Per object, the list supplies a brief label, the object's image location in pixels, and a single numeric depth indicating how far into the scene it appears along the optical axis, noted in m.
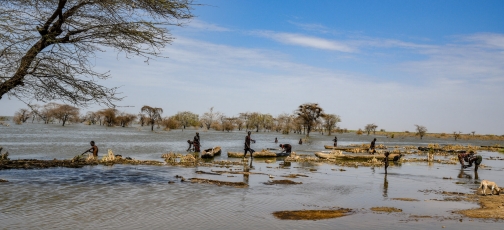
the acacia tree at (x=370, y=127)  126.43
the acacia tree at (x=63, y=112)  89.68
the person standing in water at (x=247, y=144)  23.32
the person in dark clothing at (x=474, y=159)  21.05
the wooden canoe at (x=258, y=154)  26.08
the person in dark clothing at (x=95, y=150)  20.45
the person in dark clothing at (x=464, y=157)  22.52
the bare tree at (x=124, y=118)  99.16
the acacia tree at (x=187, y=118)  114.94
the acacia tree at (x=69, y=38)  11.37
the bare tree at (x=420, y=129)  97.53
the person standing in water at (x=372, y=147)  28.77
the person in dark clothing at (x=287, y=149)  28.45
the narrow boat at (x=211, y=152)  24.56
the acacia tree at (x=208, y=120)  120.31
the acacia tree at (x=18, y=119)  84.79
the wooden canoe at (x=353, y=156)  26.08
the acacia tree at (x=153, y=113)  86.64
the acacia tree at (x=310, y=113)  79.00
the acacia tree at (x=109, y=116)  95.88
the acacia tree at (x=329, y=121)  107.44
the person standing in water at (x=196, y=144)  27.62
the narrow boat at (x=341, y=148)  34.39
